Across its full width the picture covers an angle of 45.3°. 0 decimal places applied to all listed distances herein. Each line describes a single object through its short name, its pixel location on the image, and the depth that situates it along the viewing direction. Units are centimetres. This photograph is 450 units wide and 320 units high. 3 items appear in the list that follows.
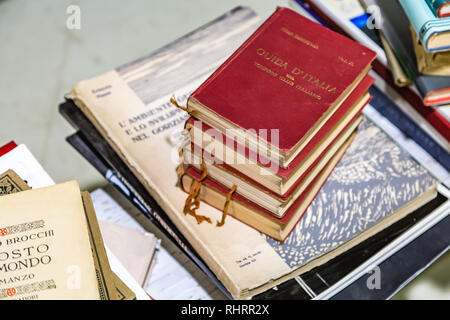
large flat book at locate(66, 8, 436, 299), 77
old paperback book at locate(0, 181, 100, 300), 60
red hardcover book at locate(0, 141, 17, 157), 78
